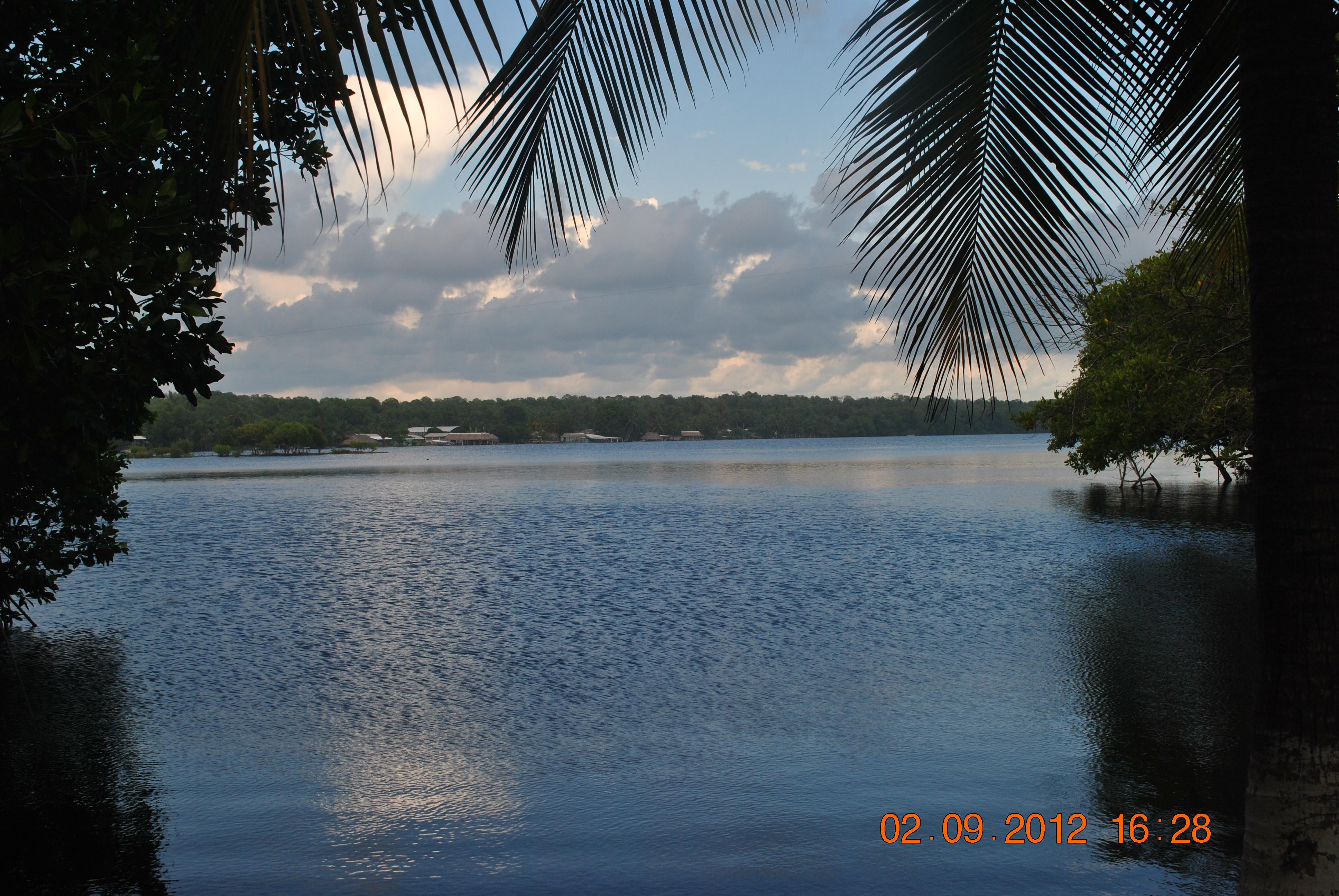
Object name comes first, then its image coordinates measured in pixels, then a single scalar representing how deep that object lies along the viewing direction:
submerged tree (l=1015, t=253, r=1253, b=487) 19.27
